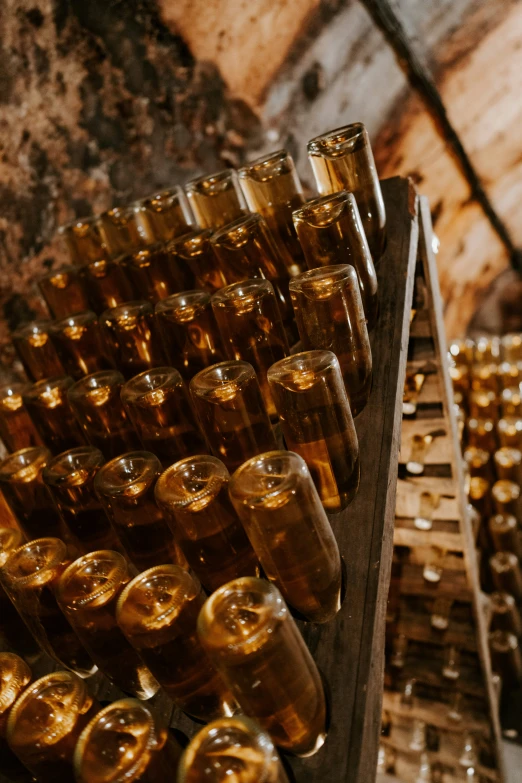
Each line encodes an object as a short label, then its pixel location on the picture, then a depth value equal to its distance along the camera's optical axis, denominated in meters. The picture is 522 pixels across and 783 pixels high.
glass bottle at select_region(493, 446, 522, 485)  1.92
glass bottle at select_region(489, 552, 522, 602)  1.84
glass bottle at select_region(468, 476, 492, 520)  1.97
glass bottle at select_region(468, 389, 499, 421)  2.06
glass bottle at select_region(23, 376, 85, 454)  1.12
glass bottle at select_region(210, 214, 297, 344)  1.03
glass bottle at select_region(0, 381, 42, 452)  1.20
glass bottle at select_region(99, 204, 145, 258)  1.42
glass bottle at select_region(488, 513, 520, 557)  1.85
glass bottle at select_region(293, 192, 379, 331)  0.92
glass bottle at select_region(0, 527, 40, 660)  0.94
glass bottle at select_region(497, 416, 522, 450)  1.96
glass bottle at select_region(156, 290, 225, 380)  1.01
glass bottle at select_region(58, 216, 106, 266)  1.50
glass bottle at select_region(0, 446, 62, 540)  1.00
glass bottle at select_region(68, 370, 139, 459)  1.03
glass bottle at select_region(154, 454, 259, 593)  0.73
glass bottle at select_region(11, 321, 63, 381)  1.28
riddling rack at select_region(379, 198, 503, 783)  1.42
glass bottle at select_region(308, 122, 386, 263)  1.02
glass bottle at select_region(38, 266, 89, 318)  1.38
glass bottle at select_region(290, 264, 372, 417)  0.83
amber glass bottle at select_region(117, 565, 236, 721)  0.65
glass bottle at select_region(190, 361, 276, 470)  0.80
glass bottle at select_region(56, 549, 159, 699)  0.73
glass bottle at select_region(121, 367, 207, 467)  0.92
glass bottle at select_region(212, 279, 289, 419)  0.90
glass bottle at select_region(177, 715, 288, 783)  0.50
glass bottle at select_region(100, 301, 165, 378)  1.11
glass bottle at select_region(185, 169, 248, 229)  1.23
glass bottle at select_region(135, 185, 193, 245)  1.35
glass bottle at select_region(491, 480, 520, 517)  1.89
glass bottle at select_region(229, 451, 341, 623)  0.65
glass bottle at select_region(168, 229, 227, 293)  1.14
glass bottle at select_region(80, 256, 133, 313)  1.32
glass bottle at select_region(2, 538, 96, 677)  0.79
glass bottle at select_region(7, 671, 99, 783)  0.63
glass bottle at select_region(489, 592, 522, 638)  1.79
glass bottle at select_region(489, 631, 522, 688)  1.78
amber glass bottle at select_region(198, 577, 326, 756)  0.56
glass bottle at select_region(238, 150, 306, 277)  1.11
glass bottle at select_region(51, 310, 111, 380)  1.22
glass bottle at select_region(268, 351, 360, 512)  0.75
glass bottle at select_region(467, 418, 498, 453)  2.03
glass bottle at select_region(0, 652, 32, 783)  0.73
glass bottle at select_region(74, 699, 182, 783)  0.56
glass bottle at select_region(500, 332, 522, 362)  2.21
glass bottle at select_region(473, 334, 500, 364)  2.19
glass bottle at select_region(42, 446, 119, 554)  0.92
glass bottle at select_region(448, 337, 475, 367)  2.24
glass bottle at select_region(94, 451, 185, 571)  0.81
